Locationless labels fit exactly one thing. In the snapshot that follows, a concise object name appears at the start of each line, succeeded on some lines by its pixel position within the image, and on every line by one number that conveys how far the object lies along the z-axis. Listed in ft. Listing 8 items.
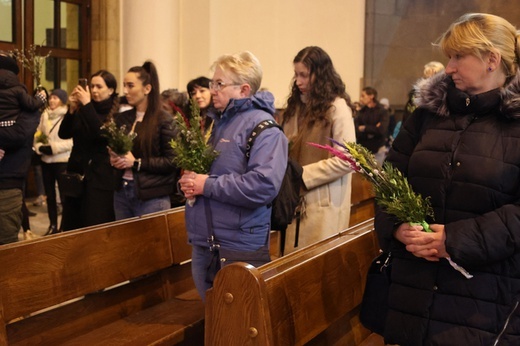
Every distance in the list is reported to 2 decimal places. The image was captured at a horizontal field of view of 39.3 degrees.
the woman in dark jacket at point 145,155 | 15.12
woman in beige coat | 13.73
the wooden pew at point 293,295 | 8.78
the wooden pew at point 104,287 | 10.93
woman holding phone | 16.81
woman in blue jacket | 10.45
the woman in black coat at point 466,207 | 7.43
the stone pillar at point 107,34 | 36.09
